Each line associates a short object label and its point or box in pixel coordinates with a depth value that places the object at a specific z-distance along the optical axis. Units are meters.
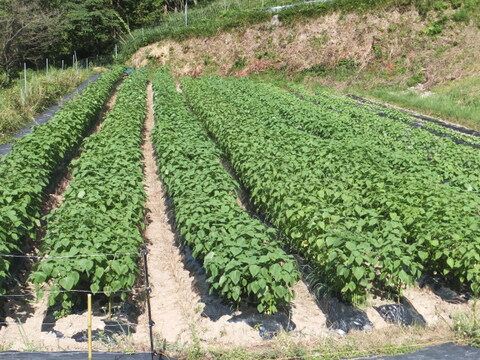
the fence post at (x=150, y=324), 4.85
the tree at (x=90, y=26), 38.22
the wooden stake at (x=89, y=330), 4.30
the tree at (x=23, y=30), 31.42
